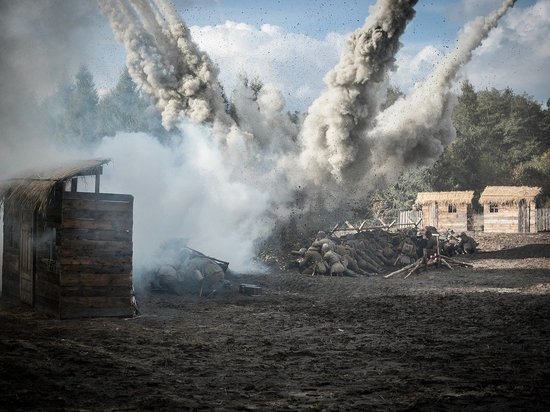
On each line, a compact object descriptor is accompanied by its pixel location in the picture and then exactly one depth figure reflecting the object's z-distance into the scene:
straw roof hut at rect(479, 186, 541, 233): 46.28
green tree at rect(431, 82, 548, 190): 60.59
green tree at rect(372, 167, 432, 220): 53.25
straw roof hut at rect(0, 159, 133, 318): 13.03
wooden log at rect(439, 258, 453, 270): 24.78
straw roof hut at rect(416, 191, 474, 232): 47.31
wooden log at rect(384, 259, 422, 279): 23.25
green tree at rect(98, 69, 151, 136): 56.97
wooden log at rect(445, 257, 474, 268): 25.29
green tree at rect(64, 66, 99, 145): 58.53
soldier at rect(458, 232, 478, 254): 32.94
